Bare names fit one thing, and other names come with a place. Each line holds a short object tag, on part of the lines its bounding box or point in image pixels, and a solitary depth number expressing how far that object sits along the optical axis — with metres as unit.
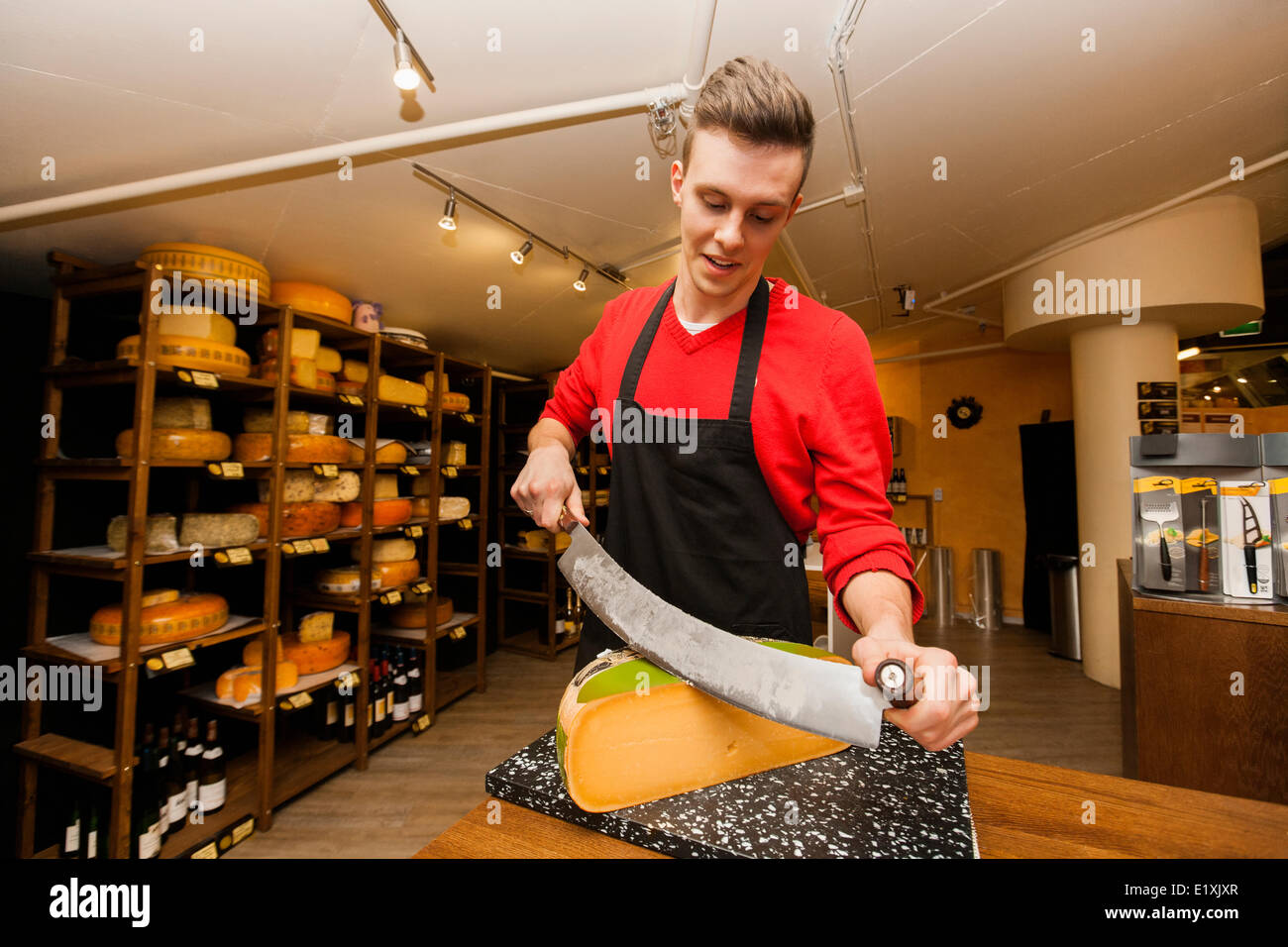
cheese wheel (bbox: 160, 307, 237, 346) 2.30
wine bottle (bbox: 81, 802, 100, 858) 2.16
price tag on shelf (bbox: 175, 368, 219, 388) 2.21
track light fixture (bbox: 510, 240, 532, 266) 2.75
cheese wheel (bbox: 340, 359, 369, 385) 3.21
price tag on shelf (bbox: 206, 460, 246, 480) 2.42
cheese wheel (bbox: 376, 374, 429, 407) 3.39
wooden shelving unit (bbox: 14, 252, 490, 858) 2.10
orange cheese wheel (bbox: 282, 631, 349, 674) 2.92
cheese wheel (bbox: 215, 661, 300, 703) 2.57
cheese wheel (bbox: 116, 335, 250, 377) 2.26
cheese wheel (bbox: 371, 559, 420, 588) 3.39
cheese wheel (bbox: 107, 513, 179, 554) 2.19
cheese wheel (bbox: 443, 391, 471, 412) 4.08
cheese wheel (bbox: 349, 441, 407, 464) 3.38
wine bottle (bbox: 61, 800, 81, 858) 2.17
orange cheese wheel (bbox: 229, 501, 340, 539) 2.73
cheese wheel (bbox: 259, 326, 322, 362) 2.70
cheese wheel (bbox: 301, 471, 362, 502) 3.03
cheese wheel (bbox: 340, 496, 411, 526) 3.23
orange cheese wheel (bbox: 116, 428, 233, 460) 2.22
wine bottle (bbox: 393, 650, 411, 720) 3.54
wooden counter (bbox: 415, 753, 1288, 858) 0.71
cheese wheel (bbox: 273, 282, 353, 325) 2.88
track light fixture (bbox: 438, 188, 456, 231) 2.28
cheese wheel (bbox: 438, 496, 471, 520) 4.05
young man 0.82
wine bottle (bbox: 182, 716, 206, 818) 2.45
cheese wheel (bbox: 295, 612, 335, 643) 2.97
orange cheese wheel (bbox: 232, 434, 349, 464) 2.68
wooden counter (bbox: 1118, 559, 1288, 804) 1.79
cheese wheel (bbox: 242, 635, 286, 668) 2.68
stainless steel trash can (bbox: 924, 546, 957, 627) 6.12
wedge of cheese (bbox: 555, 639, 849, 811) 0.78
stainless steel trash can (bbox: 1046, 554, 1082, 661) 4.80
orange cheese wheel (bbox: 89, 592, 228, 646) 2.18
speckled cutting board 0.70
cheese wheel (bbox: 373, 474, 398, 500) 3.45
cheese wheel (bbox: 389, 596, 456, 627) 3.82
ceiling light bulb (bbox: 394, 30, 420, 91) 1.49
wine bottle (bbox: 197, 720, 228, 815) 2.51
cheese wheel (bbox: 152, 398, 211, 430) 2.33
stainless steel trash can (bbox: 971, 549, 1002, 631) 5.92
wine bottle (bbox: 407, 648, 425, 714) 3.63
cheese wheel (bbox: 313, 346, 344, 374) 3.03
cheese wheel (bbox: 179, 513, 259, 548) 2.36
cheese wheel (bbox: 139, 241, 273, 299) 2.30
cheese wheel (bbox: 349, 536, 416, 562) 3.44
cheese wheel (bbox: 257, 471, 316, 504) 2.79
